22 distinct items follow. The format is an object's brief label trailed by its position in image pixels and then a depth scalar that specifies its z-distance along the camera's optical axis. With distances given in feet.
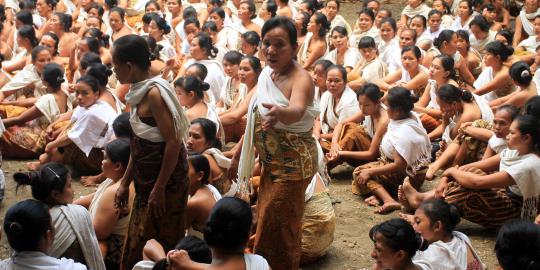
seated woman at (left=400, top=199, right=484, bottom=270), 13.64
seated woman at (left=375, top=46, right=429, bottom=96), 26.96
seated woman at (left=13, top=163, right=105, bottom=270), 12.66
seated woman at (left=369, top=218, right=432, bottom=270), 12.44
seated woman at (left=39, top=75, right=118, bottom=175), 21.86
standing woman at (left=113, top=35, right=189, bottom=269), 12.92
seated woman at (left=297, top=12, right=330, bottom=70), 31.17
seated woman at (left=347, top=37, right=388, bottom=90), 28.91
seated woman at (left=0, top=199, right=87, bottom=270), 10.92
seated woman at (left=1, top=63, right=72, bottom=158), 23.90
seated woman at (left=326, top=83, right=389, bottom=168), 21.53
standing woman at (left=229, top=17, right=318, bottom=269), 13.56
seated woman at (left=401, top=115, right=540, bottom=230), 16.61
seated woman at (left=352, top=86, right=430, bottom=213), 20.25
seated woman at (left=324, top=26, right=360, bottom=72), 30.22
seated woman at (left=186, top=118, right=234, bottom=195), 18.15
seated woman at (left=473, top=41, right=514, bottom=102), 25.79
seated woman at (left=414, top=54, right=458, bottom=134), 24.43
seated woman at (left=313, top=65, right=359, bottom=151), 23.73
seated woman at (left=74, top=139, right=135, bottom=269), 15.01
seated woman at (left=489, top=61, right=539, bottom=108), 22.91
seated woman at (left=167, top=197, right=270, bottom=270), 10.66
